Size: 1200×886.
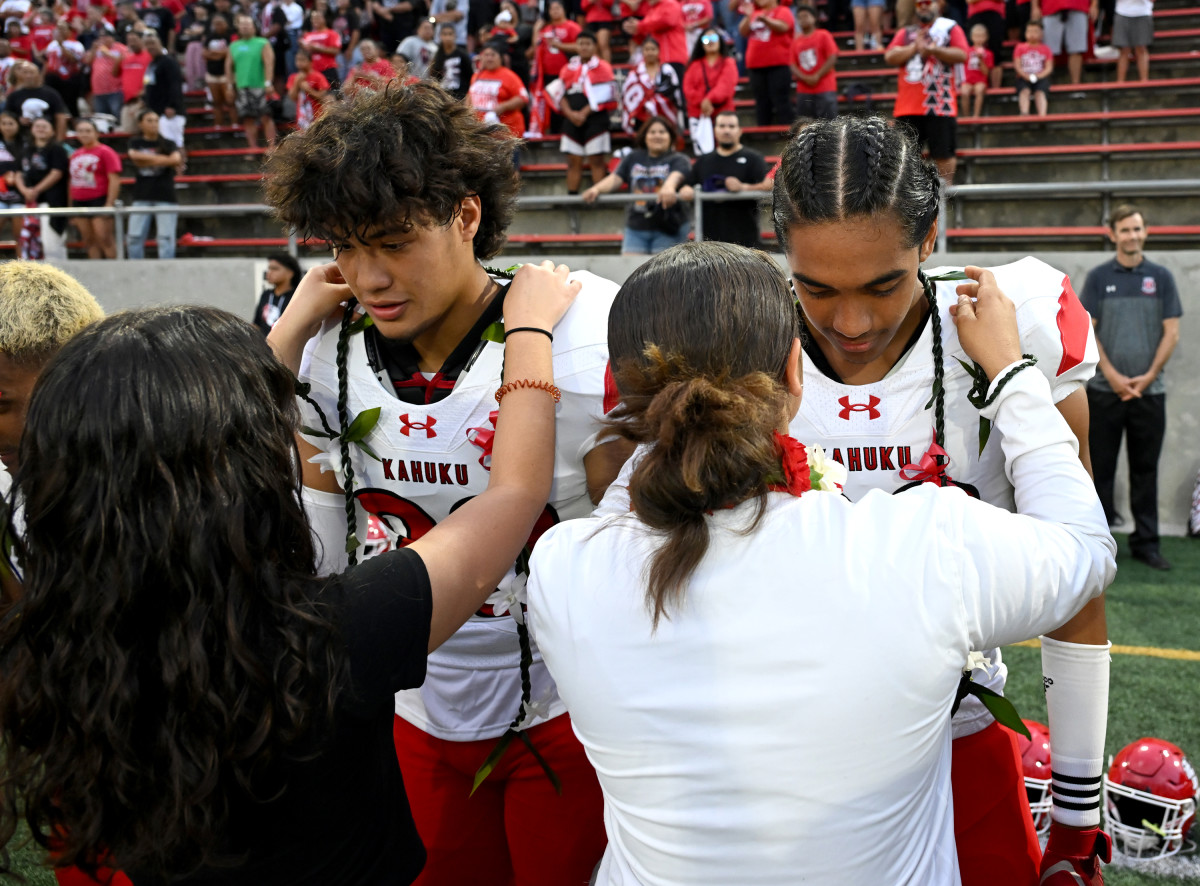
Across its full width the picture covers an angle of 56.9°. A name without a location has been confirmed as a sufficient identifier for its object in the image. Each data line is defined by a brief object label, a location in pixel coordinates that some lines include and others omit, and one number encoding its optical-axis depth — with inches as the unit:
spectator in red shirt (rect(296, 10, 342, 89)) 475.5
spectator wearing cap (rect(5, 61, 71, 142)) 477.1
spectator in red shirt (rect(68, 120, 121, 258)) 424.5
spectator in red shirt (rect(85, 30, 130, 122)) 515.5
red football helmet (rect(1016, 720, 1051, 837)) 129.1
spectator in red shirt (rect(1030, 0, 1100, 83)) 382.6
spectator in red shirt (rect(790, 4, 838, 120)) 366.9
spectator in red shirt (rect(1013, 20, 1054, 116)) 382.9
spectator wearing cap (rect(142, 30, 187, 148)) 467.8
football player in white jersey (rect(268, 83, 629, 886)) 73.0
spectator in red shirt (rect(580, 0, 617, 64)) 480.4
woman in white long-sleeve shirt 48.3
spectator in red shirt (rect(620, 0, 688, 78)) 383.9
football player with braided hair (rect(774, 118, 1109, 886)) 71.4
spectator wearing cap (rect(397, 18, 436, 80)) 444.7
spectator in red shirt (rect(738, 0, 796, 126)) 382.9
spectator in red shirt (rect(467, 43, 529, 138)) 392.8
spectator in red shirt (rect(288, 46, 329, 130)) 459.5
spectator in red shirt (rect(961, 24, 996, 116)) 382.3
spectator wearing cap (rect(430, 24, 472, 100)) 421.4
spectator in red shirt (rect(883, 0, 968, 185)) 312.3
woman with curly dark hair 49.8
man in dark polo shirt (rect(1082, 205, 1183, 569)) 243.6
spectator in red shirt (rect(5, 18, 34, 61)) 581.0
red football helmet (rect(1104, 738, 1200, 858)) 123.6
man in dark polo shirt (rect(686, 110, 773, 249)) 293.7
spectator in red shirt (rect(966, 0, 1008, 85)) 397.4
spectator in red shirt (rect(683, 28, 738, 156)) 360.8
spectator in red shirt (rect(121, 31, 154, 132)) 508.4
